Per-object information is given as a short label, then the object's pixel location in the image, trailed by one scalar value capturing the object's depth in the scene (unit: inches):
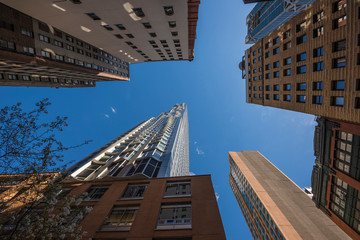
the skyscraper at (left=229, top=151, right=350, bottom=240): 1772.9
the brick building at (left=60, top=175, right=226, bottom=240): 523.9
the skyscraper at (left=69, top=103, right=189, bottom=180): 1301.1
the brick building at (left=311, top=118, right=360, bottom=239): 818.2
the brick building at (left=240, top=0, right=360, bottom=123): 641.0
